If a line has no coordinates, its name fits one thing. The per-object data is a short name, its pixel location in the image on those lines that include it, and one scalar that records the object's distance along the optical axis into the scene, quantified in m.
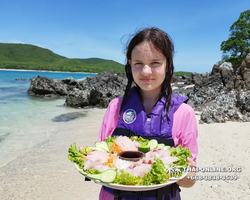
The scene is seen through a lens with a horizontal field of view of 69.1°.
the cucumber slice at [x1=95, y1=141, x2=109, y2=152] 0.54
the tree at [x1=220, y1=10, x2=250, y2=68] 28.20
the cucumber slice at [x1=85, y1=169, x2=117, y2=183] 0.41
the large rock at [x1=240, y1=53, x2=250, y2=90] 8.62
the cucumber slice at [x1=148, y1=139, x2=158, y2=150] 0.53
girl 0.58
